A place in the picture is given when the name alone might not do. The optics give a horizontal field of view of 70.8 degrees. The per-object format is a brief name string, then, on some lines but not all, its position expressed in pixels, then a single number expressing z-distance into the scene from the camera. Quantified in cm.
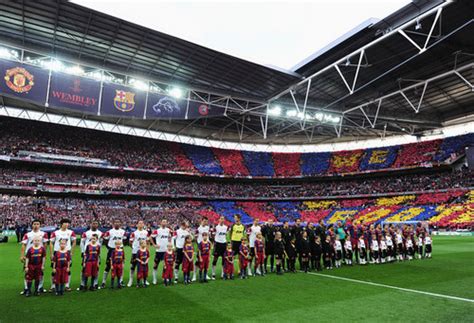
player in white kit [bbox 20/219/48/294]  850
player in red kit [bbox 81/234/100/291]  908
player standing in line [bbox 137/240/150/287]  961
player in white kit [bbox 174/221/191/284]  1076
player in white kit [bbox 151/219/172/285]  1033
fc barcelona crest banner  2214
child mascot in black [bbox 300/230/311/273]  1241
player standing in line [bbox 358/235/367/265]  1438
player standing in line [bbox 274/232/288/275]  1211
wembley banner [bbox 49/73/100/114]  2077
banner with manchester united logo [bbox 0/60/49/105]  1914
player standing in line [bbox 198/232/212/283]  1030
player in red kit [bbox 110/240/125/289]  935
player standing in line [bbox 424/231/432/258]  1638
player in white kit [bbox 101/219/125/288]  977
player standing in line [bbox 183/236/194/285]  1014
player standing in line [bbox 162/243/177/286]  988
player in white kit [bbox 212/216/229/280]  1124
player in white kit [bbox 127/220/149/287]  979
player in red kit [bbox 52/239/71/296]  848
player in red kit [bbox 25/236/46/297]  831
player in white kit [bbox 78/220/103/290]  930
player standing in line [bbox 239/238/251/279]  1123
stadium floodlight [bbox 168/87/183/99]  2524
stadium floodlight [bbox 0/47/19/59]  2122
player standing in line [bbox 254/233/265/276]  1180
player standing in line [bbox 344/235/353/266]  1420
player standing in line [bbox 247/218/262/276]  1205
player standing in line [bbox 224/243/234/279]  1105
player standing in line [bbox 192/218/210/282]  1084
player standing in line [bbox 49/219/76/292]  890
